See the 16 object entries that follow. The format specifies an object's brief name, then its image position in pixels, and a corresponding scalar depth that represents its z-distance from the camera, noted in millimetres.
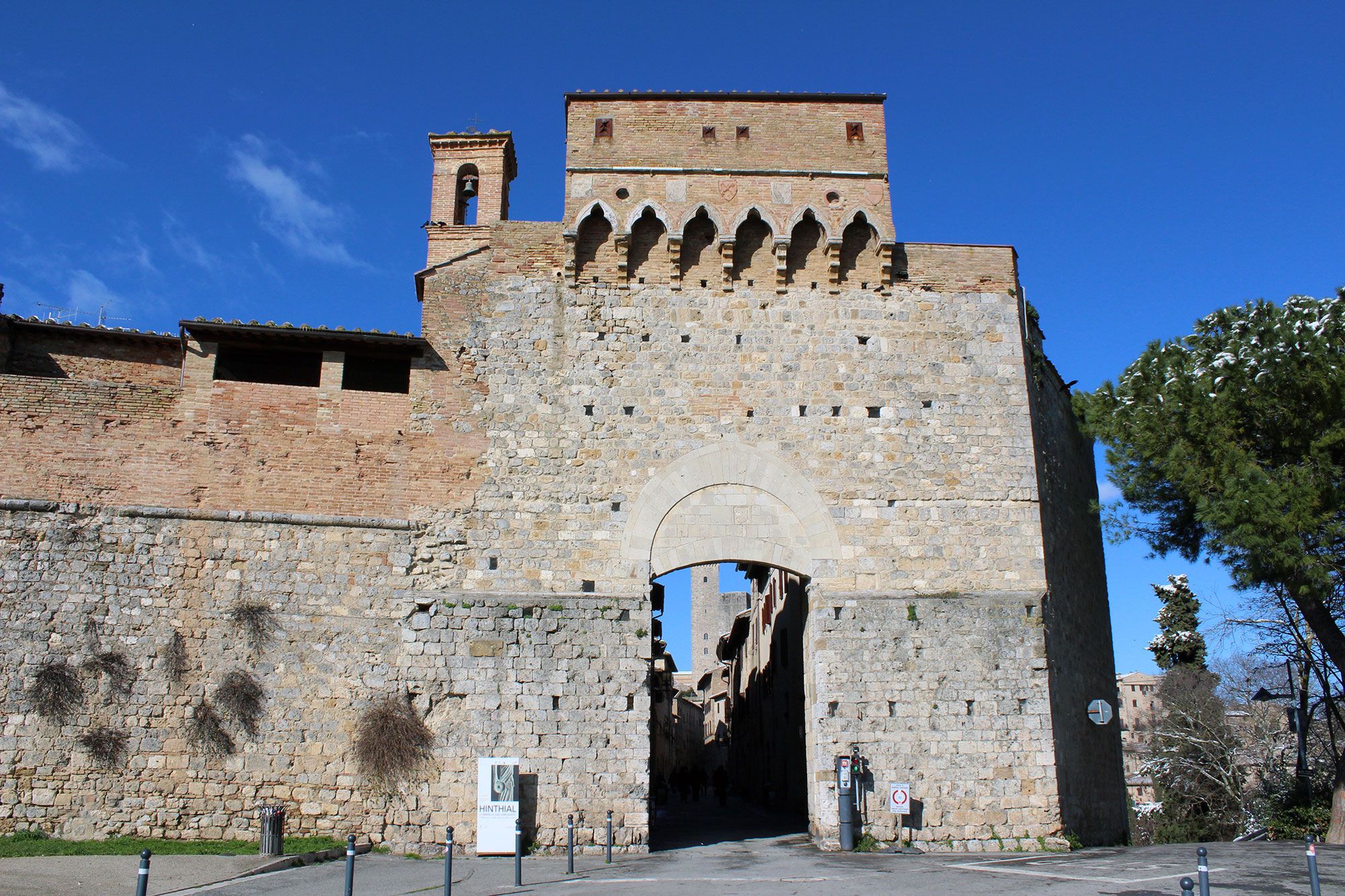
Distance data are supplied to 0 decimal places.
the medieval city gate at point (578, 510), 13547
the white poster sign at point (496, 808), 12734
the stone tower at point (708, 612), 73188
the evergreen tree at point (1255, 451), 15008
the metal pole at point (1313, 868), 7773
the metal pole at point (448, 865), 8609
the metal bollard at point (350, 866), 8242
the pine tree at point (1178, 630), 35562
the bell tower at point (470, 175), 17859
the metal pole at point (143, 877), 7318
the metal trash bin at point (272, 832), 12312
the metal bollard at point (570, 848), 11375
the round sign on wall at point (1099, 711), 15055
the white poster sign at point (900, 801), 13453
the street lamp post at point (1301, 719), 19281
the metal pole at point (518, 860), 10539
